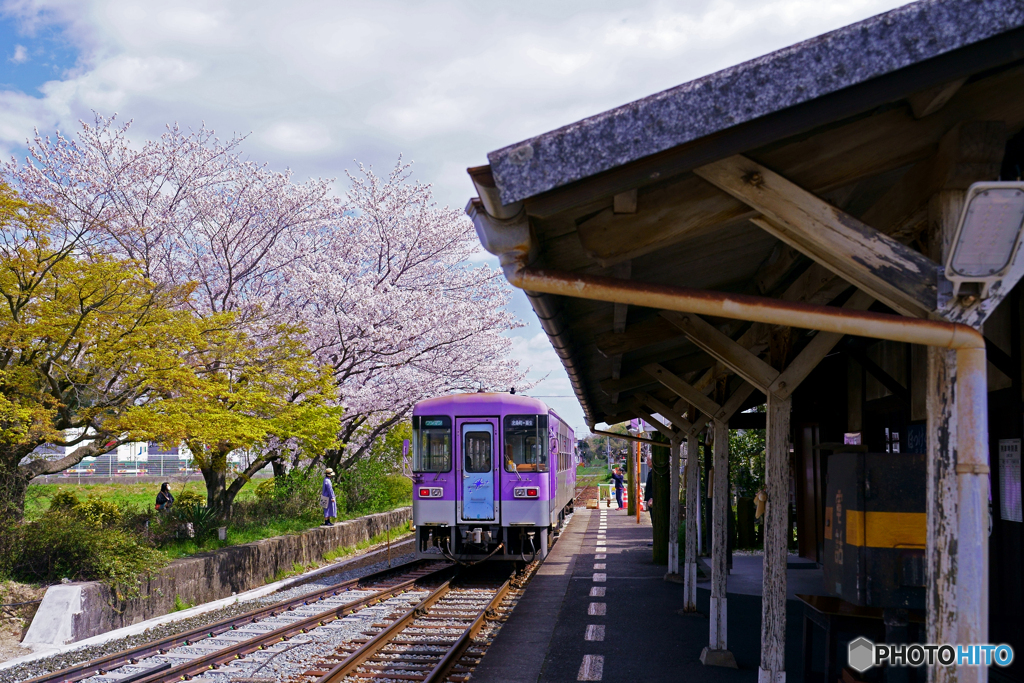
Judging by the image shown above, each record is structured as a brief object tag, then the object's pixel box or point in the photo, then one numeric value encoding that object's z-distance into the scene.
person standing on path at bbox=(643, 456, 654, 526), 19.72
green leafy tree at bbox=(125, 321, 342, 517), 11.58
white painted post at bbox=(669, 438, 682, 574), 11.12
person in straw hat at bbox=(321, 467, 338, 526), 16.90
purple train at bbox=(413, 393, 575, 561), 12.65
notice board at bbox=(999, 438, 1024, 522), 5.50
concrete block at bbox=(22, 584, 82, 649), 8.71
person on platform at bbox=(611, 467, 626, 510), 31.69
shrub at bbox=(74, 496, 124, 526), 11.67
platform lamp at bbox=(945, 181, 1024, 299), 2.45
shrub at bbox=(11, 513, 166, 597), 9.69
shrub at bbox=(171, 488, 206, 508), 14.56
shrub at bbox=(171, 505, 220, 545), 13.51
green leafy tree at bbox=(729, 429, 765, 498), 16.53
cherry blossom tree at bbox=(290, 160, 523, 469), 19.45
